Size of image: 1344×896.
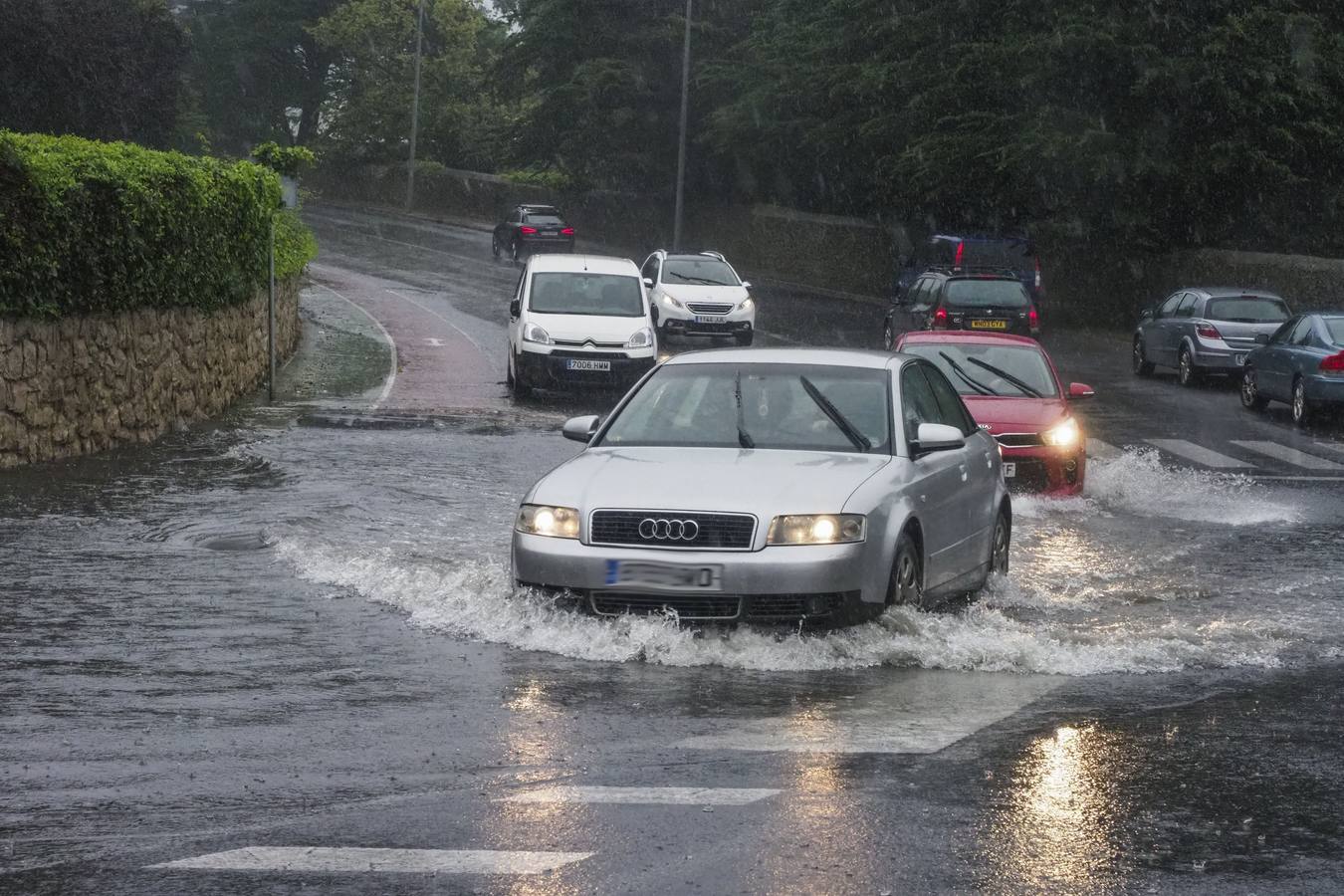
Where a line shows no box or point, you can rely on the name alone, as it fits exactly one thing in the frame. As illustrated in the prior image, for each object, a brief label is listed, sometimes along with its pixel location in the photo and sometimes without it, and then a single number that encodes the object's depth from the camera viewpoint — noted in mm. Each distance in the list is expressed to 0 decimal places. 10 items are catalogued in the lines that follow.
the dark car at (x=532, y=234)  57188
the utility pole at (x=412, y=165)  77062
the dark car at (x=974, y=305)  30125
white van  24641
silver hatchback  29062
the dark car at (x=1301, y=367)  23844
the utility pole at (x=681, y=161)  55656
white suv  33281
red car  15898
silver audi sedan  8711
